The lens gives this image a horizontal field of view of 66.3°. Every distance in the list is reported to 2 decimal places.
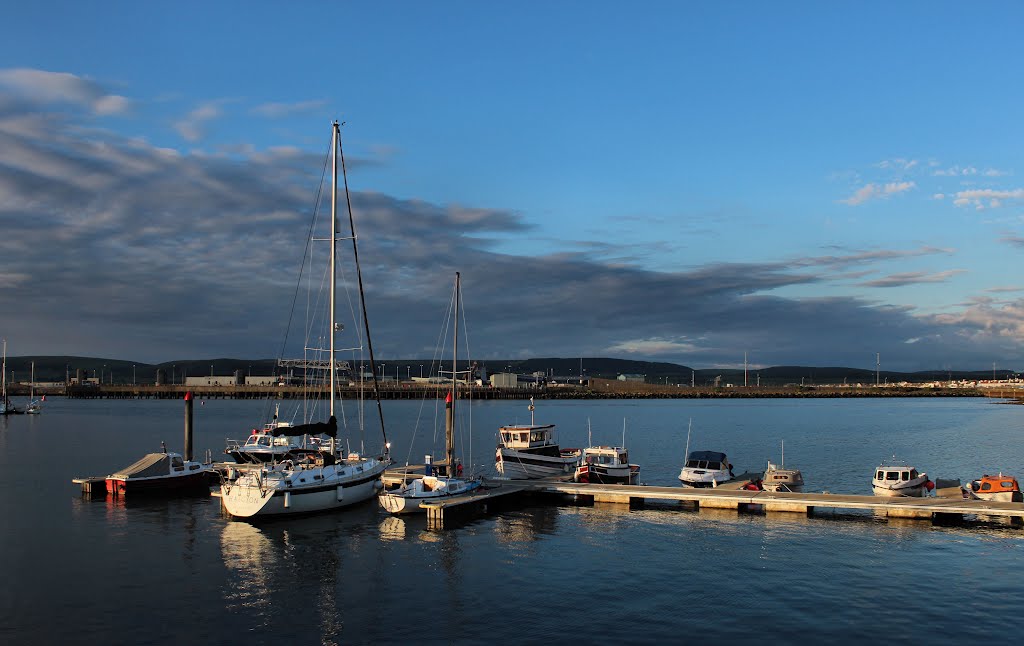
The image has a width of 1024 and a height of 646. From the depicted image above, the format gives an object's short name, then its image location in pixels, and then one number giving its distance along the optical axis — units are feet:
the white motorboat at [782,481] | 158.81
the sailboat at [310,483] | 132.57
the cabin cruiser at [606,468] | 175.01
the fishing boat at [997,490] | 139.23
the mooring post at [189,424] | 183.34
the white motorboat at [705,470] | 169.37
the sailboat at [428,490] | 137.69
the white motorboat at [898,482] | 151.23
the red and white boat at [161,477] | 162.50
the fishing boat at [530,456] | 182.60
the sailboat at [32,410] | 554.05
